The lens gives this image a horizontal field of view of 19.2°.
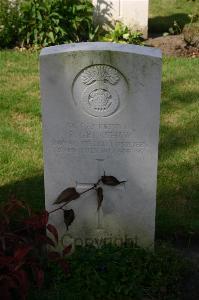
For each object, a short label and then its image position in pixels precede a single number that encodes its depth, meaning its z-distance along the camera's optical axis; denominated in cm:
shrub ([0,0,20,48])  868
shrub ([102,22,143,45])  887
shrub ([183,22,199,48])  880
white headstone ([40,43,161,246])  345
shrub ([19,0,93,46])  849
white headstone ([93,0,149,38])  923
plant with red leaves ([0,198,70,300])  325
